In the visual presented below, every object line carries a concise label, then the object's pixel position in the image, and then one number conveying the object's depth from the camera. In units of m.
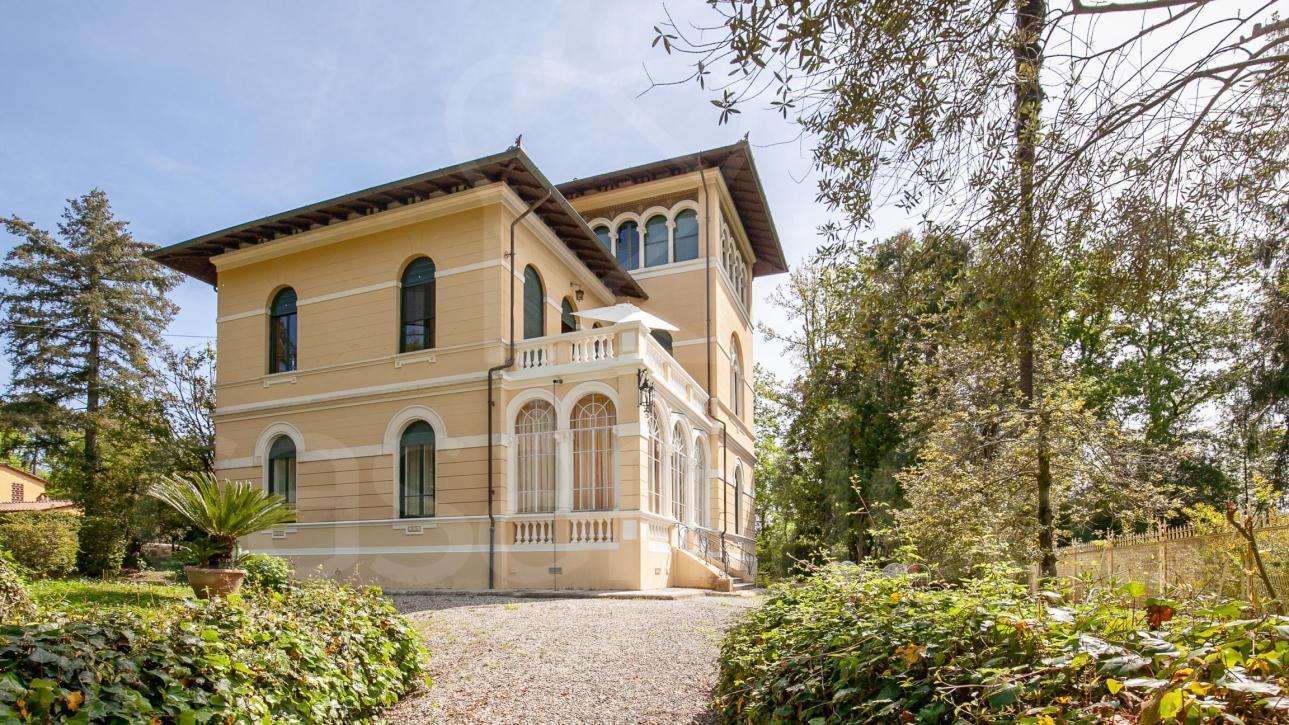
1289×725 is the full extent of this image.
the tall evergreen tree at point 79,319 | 28.34
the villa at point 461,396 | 15.80
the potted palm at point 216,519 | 10.62
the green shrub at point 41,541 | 17.81
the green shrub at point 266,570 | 11.67
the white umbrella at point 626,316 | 15.80
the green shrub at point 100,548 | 21.08
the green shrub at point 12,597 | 5.93
